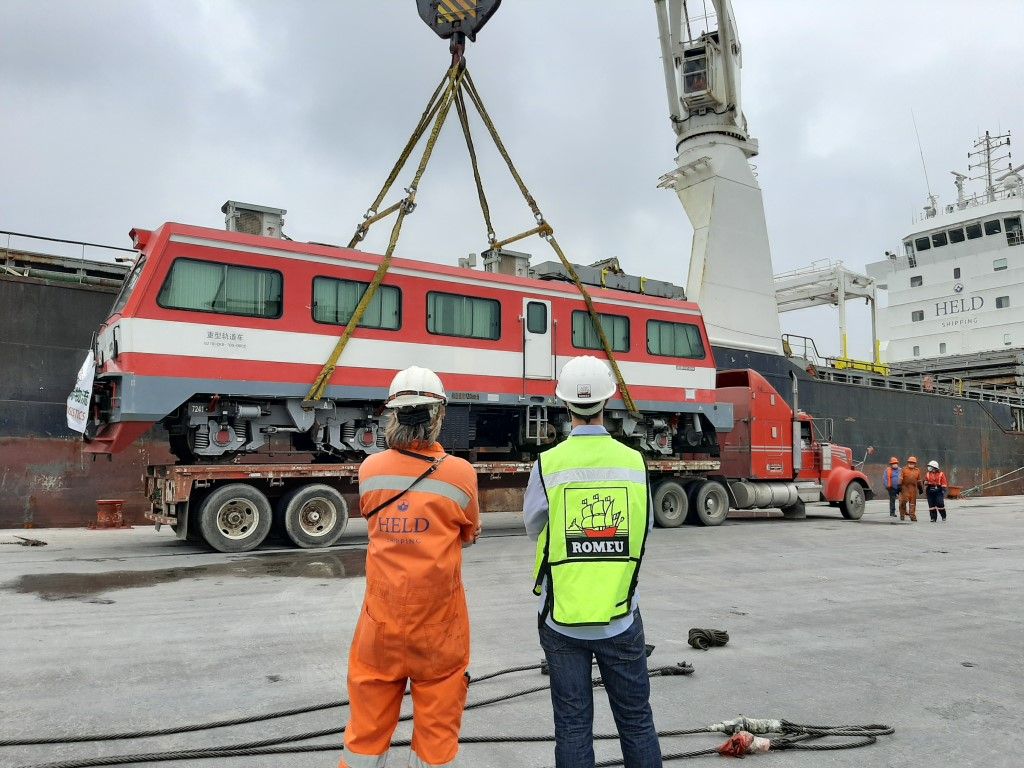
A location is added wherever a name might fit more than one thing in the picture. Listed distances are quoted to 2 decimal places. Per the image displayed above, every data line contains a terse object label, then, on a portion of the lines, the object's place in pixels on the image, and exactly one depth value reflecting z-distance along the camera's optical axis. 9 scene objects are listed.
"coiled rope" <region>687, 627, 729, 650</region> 5.39
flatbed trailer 10.01
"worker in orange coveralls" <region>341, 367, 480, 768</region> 2.61
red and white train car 9.87
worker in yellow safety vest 2.67
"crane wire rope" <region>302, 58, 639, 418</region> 10.66
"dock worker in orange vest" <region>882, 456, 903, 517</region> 18.17
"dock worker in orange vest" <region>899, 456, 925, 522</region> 17.17
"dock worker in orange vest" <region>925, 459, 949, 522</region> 16.73
